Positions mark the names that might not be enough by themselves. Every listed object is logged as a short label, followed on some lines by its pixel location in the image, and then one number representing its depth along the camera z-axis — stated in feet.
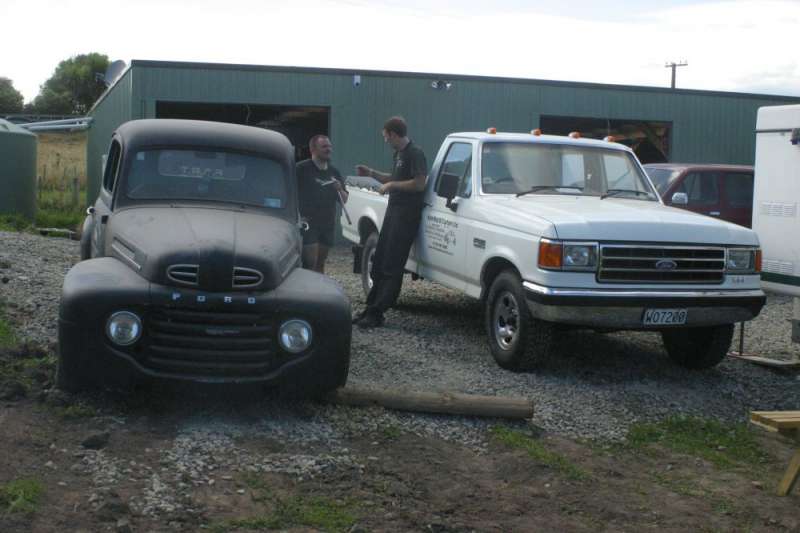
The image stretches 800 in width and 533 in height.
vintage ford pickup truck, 20.39
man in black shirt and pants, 33.06
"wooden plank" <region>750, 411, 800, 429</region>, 18.98
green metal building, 67.82
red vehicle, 49.93
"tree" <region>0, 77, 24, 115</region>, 294.05
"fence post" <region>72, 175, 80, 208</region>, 95.55
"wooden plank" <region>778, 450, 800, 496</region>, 19.12
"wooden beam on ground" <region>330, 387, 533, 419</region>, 22.62
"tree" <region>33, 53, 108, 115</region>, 307.58
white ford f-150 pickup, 25.85
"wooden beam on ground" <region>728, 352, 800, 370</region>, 30.32
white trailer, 29.37
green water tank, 76.69
